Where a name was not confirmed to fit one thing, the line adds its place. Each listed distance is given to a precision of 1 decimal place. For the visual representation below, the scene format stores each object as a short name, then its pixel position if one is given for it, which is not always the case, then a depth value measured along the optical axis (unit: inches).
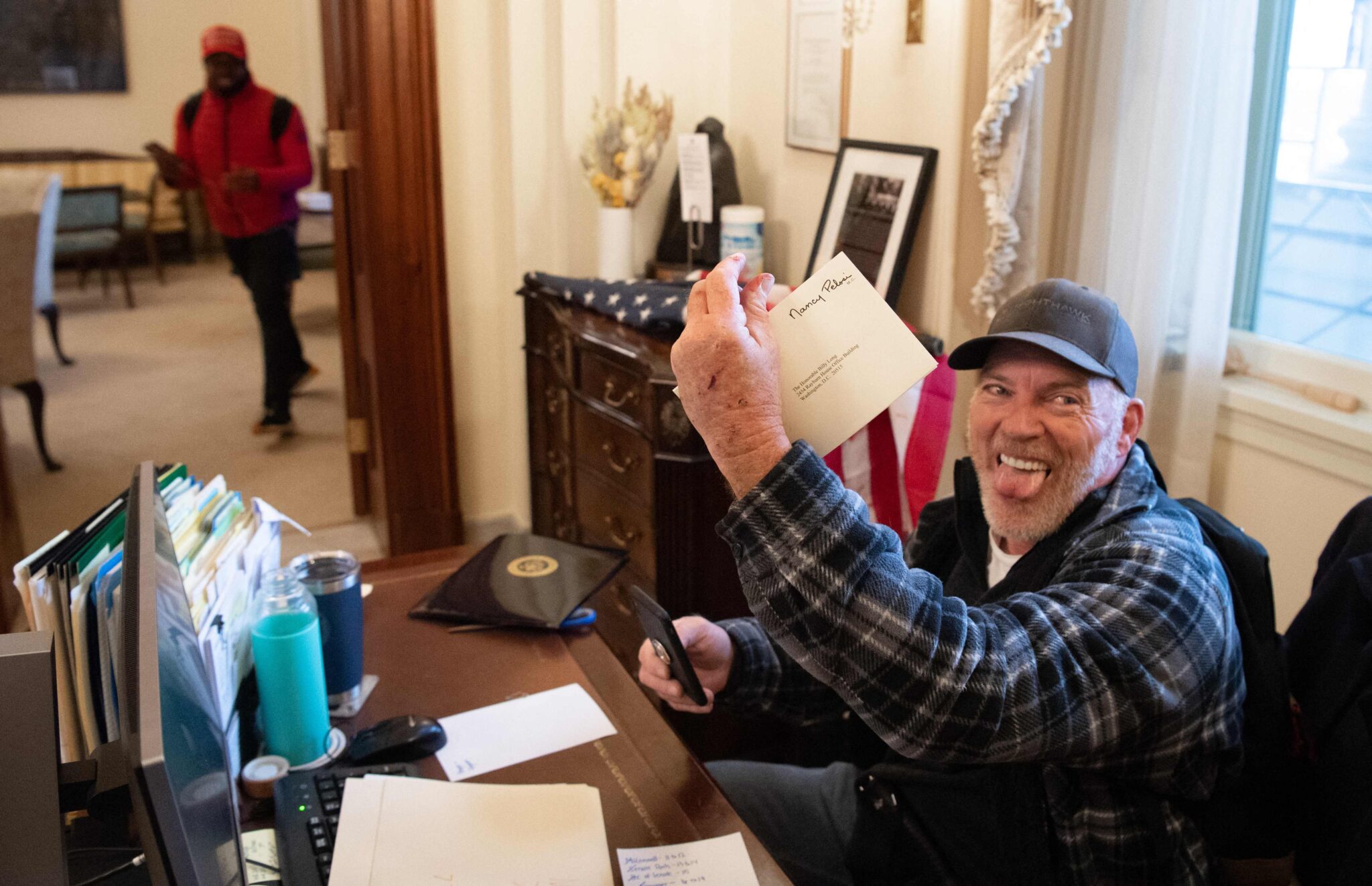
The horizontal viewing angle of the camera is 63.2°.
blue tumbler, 49.3
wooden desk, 43.9
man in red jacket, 157.5
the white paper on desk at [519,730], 47.5
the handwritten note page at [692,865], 40.3
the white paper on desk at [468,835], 40.0
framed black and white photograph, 90.6
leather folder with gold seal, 59.6
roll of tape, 44.6
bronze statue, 114.1
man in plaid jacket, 39.6
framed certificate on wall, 101.6
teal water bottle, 45.2
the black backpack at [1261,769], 46.4
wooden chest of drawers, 88.3
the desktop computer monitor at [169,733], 23.8
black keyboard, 40.1
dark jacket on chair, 42.5
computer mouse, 46.9
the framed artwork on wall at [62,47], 303.7
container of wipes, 108.7
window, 70.4
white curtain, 73.4
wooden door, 117.9
